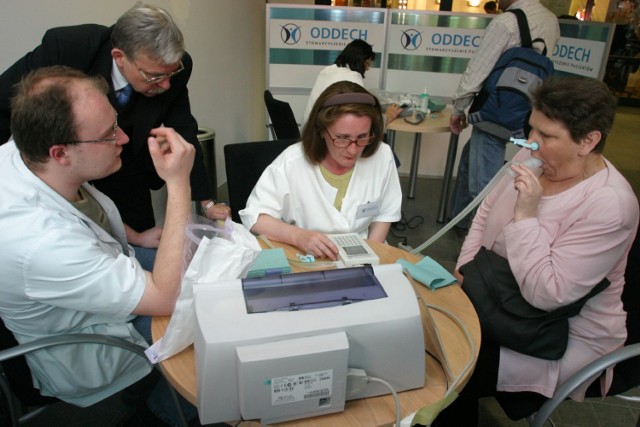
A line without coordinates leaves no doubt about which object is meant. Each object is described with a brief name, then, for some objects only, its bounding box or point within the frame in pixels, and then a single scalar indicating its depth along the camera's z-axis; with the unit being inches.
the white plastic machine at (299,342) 28.9
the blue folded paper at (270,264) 43.6
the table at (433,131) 129.2
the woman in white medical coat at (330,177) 62.4
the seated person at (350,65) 126.0
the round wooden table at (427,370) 34.4
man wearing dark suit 58.7
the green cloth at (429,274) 51.7
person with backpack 105.5
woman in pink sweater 45.7
